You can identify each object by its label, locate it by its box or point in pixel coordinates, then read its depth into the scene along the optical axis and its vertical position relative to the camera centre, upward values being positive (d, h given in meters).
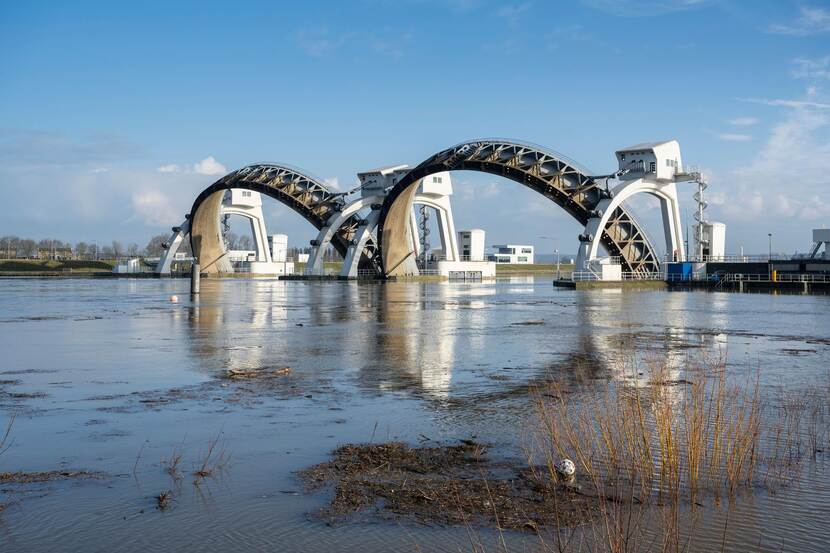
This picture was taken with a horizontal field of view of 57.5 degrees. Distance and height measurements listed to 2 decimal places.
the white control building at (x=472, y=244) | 114.62 +3.75
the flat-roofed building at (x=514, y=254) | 190.12 +3.65
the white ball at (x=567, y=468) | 8.16 -2.15
